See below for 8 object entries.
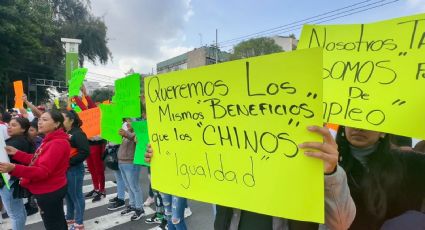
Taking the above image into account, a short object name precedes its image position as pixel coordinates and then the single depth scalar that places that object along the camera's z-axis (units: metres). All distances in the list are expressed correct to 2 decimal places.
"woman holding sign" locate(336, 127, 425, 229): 1.79
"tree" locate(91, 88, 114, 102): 49.47
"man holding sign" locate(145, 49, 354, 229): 1.25
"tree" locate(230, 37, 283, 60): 35.97
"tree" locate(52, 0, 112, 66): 30.52
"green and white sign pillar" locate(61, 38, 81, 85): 12.39
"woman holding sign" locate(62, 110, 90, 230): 4.35
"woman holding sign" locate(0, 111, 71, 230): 3.25
